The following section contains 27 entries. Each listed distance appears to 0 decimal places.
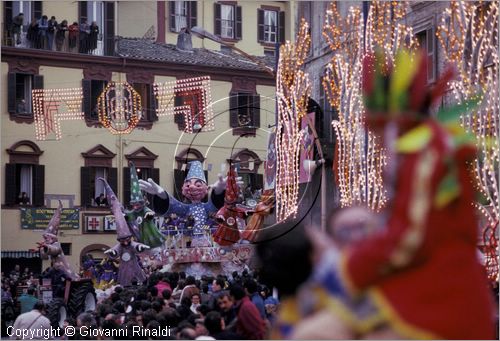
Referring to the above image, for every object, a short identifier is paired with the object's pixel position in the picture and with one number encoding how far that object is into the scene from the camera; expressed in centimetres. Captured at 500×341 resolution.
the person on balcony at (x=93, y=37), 3272
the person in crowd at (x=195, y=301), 1260
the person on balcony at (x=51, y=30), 3219
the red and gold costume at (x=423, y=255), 481
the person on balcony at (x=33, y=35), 3203
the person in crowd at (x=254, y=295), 1079
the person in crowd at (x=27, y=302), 1720
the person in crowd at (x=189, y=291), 1305
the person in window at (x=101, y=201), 3222
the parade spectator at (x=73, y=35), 3249
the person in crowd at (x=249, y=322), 896
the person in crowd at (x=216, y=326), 911
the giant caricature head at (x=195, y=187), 2308
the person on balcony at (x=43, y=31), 3194
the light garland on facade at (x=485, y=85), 1369
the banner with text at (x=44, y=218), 3094
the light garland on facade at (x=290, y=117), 2155
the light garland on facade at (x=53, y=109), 3153
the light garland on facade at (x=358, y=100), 1758
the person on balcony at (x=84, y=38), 3272
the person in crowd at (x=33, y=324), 1202
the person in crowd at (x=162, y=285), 1531
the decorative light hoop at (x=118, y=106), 3034
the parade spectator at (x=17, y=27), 3170
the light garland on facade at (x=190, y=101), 3116
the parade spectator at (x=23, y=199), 3155
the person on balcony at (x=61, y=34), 3247
